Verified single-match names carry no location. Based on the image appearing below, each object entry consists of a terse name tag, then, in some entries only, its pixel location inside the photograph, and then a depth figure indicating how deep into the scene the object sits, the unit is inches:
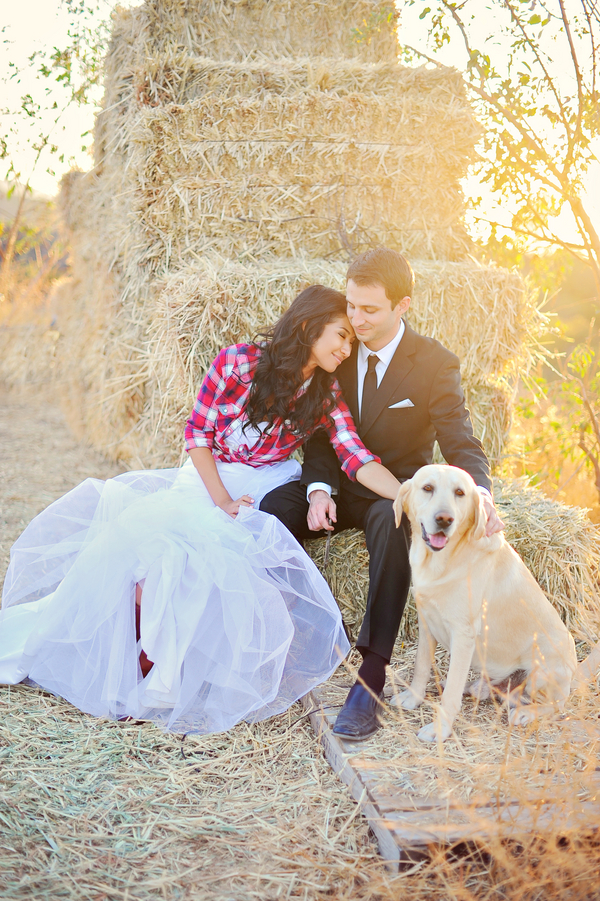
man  99.2
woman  90.9
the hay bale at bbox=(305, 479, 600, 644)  121.6
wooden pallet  66.4
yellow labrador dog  88.7
